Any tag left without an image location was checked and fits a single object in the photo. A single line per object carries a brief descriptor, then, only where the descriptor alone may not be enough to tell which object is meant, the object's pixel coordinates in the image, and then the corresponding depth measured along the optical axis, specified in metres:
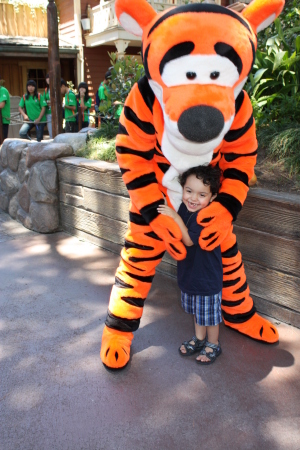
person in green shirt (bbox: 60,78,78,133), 9.23
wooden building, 13.18
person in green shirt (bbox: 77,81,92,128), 9.04
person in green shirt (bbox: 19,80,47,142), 8.40
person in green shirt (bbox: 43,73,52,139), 8.82
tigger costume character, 1.85
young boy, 2.10
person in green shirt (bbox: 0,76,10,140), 8.45
